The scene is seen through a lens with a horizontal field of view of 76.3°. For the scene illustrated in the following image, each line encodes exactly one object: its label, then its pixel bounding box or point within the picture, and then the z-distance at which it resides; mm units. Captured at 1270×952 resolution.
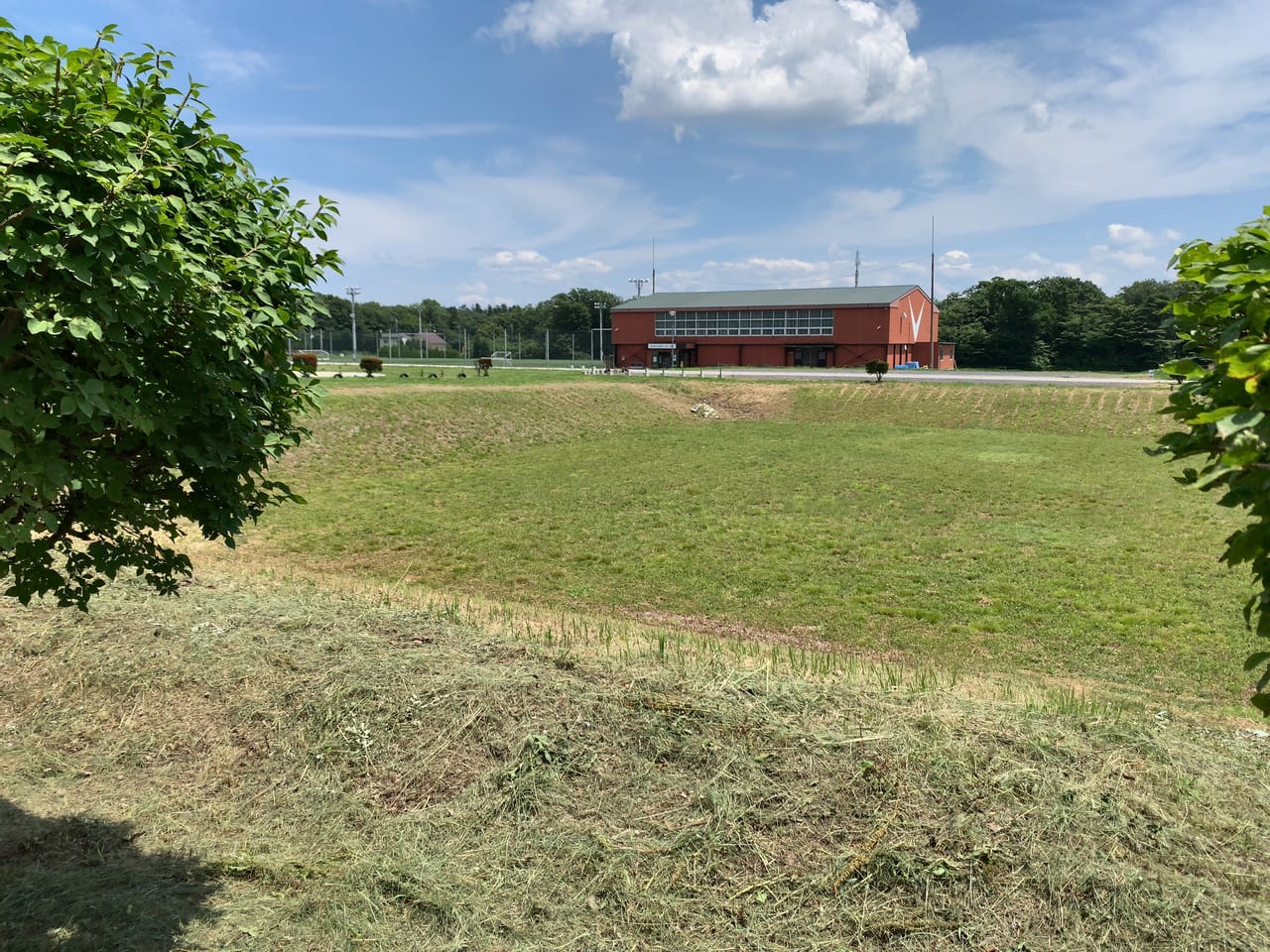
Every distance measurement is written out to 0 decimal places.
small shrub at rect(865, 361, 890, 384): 43125
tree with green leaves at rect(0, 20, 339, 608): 2457
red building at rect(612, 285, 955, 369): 65438
